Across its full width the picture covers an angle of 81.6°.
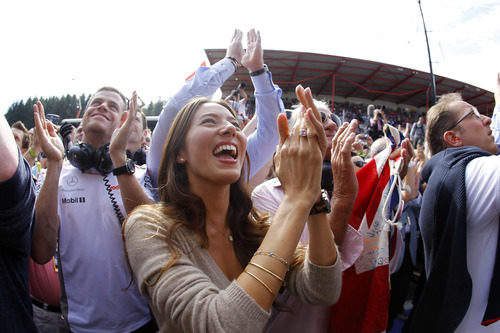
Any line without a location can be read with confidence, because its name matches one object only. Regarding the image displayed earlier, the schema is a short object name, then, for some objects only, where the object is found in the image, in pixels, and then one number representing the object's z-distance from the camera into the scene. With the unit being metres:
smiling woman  0.88
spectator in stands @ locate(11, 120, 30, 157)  3.17
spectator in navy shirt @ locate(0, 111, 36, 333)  0.91
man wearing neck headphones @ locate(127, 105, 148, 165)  2.67
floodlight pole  10.26
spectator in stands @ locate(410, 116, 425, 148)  10.57
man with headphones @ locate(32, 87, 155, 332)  1.53
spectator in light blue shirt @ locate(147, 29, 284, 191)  1.86
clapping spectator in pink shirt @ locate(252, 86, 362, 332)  1.48
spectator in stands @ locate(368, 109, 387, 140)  9.08
